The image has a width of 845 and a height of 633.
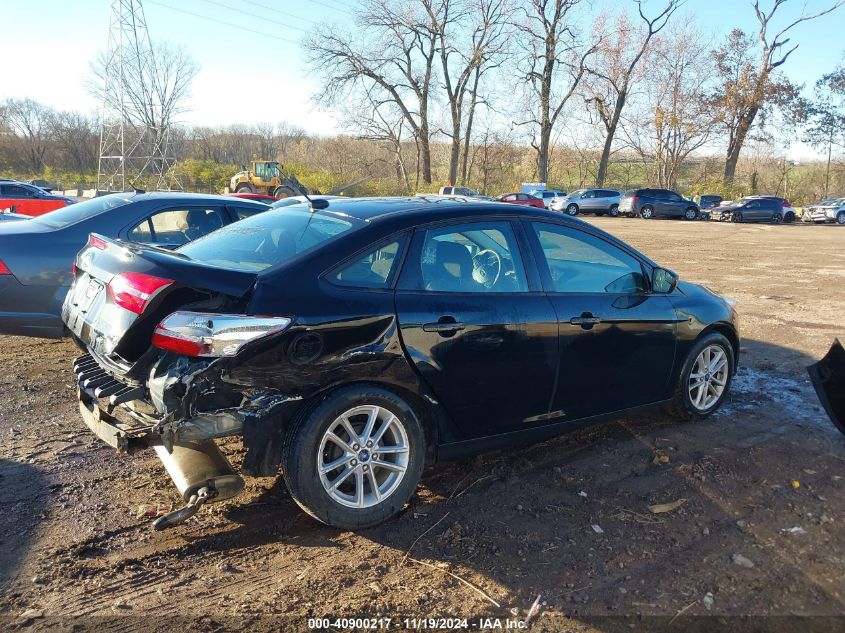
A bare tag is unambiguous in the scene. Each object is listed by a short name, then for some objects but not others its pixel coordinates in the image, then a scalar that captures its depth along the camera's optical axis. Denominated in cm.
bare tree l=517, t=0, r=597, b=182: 4875
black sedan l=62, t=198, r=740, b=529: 289
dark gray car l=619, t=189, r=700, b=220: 3838
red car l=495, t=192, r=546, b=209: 3472
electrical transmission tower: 3809
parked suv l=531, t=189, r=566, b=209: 4221
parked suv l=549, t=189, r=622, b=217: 3969
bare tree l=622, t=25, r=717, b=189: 5075
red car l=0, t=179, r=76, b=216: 2028
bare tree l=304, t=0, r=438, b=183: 4975
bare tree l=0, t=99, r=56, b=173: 7406
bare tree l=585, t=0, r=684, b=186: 5031
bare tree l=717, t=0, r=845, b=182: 4804
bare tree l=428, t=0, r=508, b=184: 5075
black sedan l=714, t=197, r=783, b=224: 3734
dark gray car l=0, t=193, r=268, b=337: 524
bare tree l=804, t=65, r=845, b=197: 4972
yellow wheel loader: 3741
